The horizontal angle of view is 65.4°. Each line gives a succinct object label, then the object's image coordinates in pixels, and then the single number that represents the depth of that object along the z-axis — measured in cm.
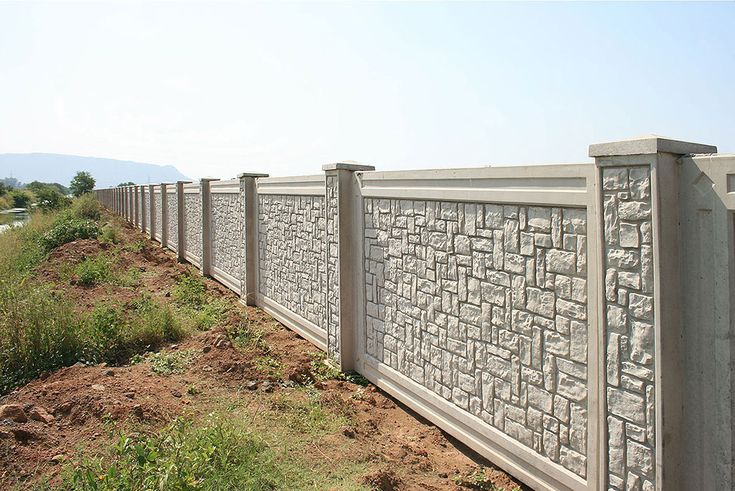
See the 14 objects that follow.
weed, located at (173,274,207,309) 1034
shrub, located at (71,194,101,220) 3085
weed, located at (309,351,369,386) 660
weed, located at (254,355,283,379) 657
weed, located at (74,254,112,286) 1145
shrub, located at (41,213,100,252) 1728
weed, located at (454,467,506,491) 423
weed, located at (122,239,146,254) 1756
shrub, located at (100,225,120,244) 1859
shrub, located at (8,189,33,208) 6400
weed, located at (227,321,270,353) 780
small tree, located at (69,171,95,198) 6950
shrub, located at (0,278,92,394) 665
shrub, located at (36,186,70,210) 3807
